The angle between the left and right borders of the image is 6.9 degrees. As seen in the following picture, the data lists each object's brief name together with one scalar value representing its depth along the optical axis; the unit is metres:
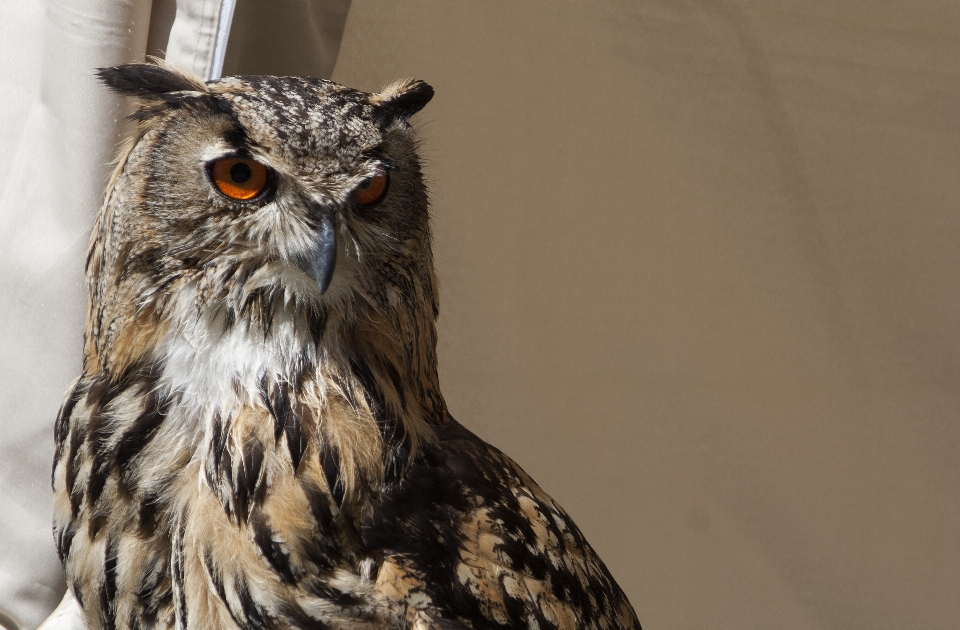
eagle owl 3.46
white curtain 3.59
